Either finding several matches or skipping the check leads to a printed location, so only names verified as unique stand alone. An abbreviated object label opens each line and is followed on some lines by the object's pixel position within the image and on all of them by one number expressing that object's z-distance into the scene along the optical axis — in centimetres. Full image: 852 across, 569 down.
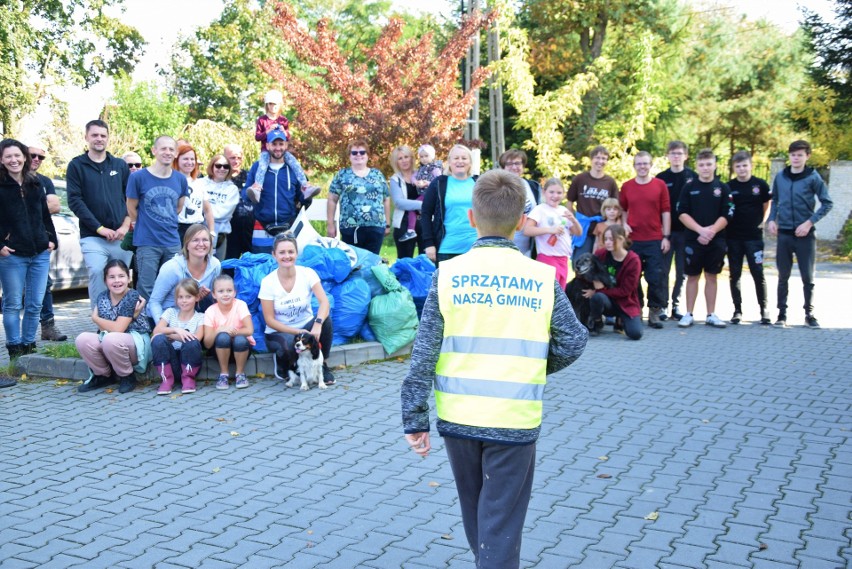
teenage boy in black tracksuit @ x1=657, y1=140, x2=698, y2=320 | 1081
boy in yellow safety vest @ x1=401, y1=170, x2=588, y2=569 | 317
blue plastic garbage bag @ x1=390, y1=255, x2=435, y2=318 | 940
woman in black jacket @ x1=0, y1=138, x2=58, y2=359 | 809
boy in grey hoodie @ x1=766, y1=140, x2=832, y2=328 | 1031
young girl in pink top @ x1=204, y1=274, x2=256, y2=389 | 763
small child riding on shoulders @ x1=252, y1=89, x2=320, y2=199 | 934
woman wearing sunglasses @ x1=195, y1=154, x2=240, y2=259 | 948
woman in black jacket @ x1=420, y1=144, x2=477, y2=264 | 845
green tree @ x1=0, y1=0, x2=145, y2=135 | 2914
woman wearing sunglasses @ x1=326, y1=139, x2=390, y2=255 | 960
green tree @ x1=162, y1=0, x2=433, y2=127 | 4119
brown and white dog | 742
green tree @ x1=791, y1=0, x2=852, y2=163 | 2442
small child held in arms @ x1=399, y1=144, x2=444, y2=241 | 1057
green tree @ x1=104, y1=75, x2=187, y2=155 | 3166
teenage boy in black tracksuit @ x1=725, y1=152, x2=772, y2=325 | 1052
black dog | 990
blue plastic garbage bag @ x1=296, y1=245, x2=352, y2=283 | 863
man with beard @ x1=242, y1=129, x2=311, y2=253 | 933
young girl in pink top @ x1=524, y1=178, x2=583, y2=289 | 980
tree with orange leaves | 1700
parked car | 1231
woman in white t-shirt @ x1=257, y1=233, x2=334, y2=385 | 769
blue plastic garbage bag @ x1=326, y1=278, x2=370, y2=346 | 863
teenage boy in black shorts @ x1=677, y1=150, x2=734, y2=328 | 1042
